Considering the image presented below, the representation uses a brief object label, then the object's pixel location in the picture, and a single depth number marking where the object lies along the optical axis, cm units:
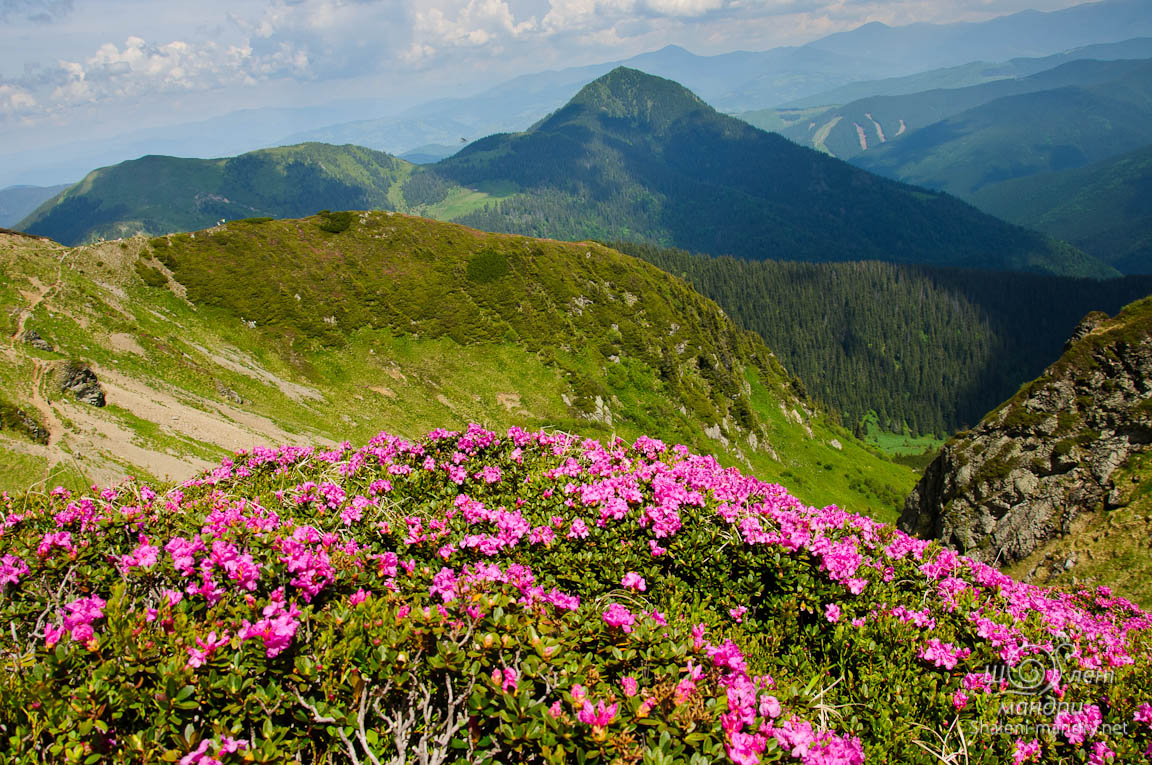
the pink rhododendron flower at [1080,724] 674
